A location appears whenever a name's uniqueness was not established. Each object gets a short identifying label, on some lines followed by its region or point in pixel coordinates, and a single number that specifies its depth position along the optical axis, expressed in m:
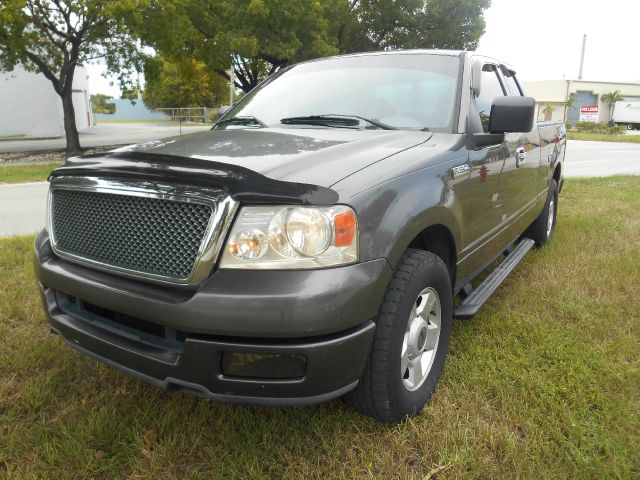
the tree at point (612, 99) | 55.68
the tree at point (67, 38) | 13.71
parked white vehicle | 51.06
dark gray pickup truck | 1.75
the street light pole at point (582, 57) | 65.56
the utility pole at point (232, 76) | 25.53
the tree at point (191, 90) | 50.47
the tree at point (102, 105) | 69.88
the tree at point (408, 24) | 25.56
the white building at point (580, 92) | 64.06
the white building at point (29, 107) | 26.02
